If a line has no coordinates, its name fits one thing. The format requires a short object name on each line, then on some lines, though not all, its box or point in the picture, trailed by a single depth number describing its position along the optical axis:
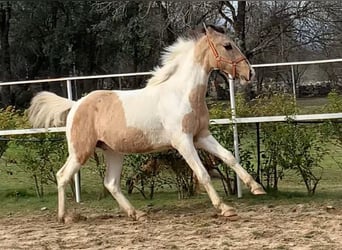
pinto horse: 5.79
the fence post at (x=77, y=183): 7.42
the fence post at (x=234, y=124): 7.01
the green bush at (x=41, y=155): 7.64
